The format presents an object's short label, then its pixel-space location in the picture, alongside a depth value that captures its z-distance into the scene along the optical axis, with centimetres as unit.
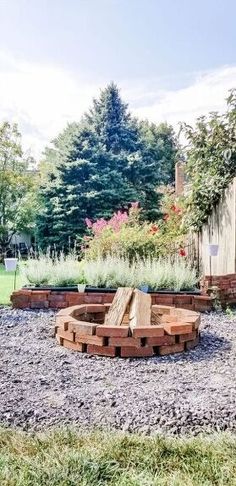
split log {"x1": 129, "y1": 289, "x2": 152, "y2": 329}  381
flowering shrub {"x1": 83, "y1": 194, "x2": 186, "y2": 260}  682
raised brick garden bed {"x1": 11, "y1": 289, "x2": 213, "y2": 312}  541
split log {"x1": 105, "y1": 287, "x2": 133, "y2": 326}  395
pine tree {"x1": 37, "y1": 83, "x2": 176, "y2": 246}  1598
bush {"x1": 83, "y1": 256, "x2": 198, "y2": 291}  565
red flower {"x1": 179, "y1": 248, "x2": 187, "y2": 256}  678
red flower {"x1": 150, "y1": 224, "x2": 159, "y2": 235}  763
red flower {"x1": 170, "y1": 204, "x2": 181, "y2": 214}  800
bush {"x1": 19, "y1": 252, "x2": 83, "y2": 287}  578
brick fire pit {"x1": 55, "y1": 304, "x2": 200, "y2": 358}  349
